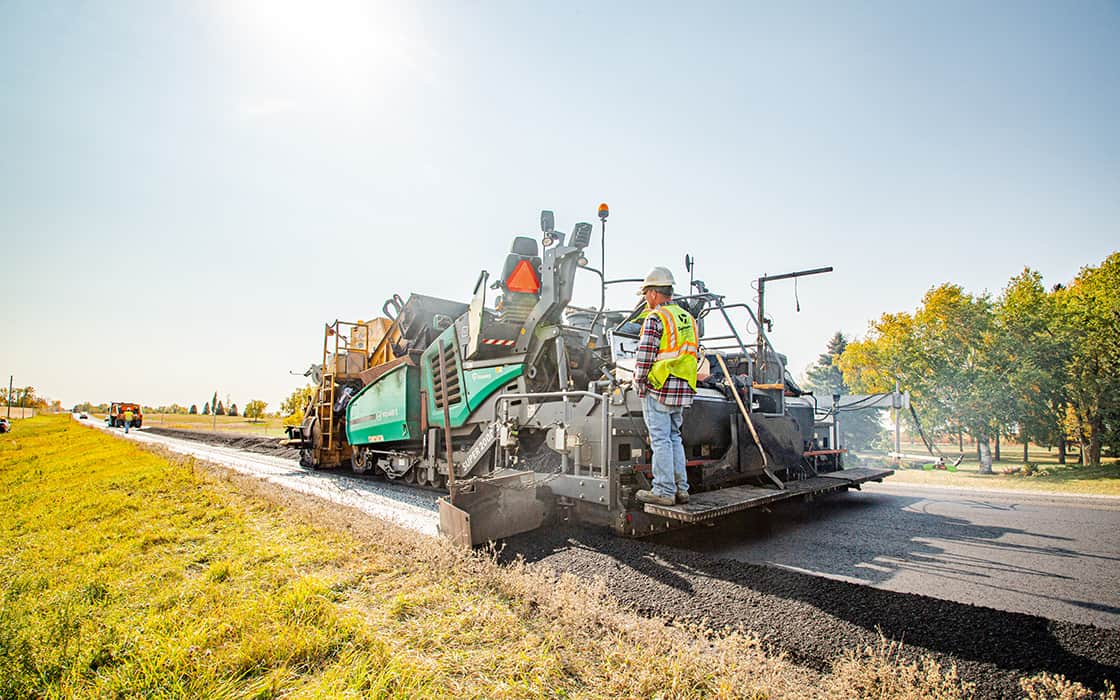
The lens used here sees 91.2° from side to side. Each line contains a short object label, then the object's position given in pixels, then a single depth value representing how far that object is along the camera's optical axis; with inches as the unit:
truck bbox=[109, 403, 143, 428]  1666.8
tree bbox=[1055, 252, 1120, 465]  680.4
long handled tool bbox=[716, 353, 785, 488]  203.6
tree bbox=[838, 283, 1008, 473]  775.7
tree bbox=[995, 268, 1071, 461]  746.8
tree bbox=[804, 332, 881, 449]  1658.5
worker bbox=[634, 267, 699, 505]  173.8
